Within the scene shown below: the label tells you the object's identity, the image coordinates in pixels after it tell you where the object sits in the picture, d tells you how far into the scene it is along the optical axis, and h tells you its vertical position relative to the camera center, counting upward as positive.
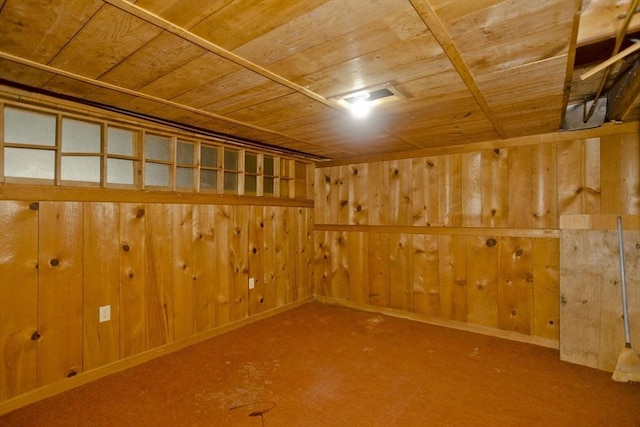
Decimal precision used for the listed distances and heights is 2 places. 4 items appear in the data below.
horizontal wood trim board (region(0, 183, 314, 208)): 1.95 +0.17
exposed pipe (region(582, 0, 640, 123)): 1.14 +0.73
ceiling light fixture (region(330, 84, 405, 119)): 1.85 +0.74
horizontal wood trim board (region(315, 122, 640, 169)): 2.50 +0.70
